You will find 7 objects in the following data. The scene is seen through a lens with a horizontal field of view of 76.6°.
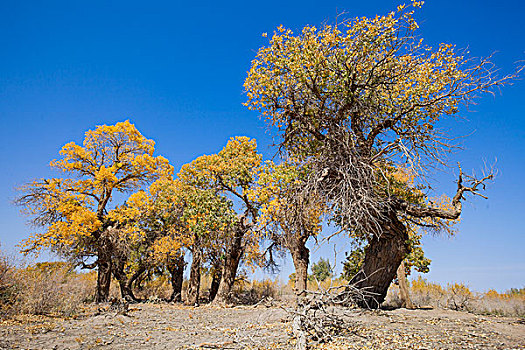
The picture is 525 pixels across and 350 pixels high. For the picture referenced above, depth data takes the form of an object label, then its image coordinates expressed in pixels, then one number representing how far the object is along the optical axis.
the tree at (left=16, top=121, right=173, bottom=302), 13.52
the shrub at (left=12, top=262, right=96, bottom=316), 9.48
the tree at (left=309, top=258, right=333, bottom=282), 22.66
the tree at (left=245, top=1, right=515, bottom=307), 7.49
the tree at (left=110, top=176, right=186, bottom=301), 14.38
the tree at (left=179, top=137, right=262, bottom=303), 13.98
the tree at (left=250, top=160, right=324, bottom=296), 8.23
